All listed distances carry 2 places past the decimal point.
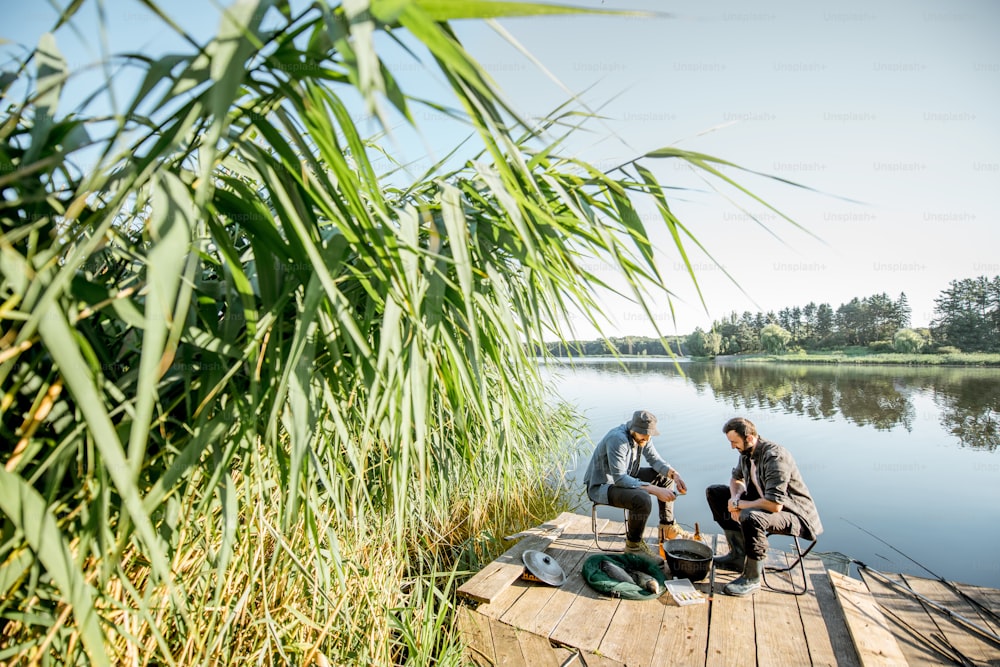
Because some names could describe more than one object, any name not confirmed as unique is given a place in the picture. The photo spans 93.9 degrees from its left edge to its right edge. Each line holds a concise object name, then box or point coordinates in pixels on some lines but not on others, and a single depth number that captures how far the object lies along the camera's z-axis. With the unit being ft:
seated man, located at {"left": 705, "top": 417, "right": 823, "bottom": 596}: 10.03
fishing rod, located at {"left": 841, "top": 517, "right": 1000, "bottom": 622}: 10.49
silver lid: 10.25
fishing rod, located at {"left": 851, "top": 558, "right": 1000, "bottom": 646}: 9.63
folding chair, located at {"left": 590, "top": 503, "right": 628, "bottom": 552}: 12.36
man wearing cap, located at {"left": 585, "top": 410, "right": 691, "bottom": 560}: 12.10
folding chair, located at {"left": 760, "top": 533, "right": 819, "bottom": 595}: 9.85
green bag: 9.70
